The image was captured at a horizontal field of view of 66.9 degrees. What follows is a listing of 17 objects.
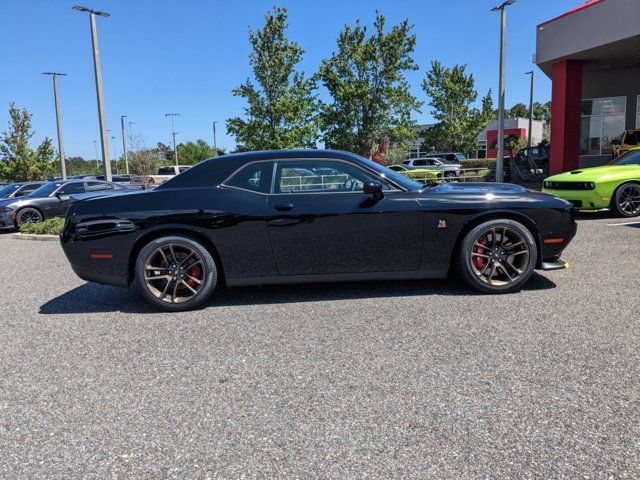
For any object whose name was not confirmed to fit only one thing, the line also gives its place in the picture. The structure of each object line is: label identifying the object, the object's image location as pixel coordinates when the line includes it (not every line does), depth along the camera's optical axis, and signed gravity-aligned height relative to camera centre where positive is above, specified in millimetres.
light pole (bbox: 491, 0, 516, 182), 19906 +3406
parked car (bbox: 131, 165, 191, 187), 22961 -28
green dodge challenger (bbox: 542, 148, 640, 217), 9258 -441
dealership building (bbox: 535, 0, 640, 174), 16062 +3751
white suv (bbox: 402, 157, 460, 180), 28969 +447
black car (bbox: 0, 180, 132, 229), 12844 -621
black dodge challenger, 4492 -538
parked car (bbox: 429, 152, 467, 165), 36375 +933
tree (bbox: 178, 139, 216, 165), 73188 +3411
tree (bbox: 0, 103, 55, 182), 31594 +1603
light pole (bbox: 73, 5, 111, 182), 14234 +3161
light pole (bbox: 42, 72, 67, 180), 27125 +3792
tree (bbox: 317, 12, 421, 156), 27422 +4725
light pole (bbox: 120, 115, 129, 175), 40562 +2002
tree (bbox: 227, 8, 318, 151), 24703 +4019
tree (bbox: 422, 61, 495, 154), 40062 +4952
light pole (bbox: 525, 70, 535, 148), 40344 +5788
